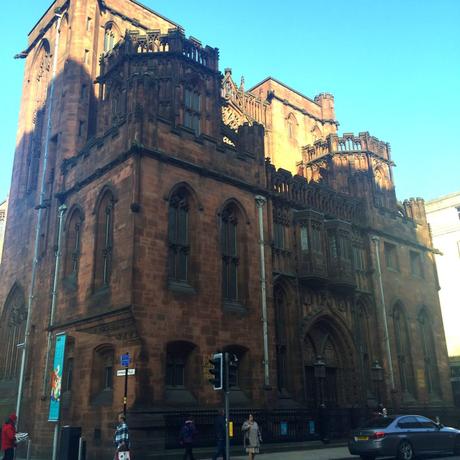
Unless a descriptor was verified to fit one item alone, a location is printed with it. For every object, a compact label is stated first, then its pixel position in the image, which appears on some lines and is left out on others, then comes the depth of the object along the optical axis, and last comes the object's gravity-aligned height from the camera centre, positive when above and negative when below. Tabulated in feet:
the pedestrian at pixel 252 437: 52.30 -2.27
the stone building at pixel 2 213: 174.91 +64.47
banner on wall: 55.52 +3.95
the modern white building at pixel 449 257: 163.84 +45.72
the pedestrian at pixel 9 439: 50.16 -1.86
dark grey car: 52.39 -2.79
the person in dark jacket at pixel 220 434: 51.72 -1.92
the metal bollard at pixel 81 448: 49.14 -2.75
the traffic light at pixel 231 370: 44.42 +3.44
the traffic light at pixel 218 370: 43.78 +3.40
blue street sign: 54.65 +5.41
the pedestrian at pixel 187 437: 51.11 -2.06
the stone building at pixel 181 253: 62.44 +22.44
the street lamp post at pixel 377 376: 87.40 +5.34
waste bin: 49.24 -2.31
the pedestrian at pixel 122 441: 43.73 -2.01
